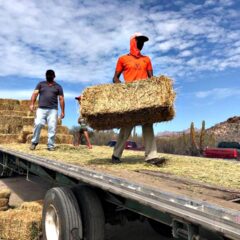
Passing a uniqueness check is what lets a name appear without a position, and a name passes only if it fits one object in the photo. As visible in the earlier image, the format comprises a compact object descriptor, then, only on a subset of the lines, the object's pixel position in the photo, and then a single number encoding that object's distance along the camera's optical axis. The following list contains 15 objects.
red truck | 10.09
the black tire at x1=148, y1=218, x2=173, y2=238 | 3.58
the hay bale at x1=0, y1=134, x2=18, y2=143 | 8.41
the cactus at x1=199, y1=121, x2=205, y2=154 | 17.22
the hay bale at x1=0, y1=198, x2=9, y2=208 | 4.21
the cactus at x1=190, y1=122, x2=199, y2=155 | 17.13
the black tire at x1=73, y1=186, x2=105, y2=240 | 2.69
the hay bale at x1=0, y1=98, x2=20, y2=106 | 10.37
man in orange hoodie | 4.09
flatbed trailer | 1.66
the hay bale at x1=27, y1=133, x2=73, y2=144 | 8.11
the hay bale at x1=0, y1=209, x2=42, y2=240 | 3.33
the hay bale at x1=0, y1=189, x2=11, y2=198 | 4.24
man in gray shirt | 5.93
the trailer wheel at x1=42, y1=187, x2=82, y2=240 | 2.68
